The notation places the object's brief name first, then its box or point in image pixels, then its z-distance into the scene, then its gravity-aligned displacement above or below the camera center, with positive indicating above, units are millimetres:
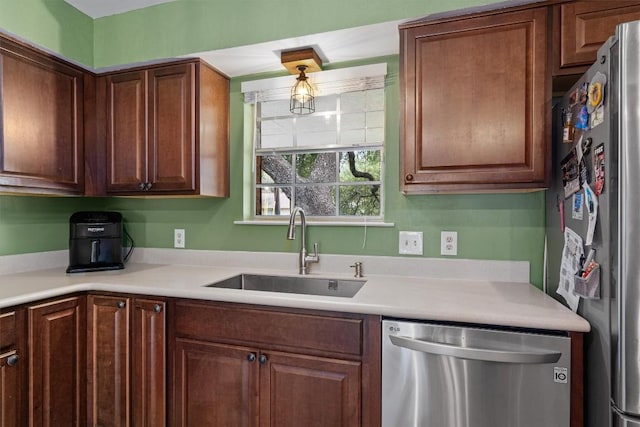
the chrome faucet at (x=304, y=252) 2002 -230
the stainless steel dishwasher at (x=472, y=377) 1186 -571
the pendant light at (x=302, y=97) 2029 +672
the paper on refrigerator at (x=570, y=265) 1256 -198
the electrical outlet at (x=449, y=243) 1867 -167
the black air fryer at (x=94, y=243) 2068 -186
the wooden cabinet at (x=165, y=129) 2008 +468
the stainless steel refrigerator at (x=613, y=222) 980 -32
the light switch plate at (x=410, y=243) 1922 -172
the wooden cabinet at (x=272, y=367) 1388 -642
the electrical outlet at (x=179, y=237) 2361 -172
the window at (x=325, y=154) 2084 +345
